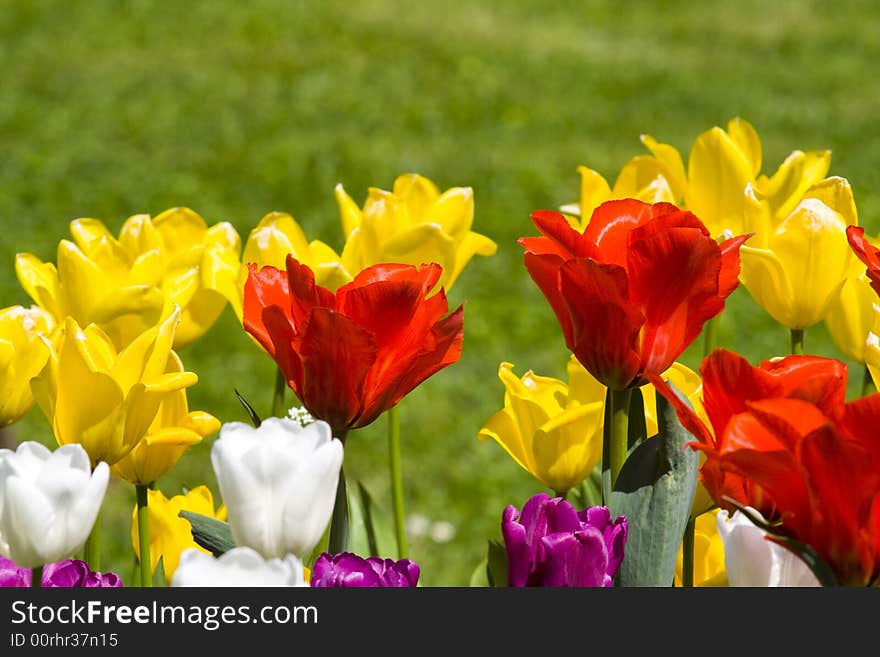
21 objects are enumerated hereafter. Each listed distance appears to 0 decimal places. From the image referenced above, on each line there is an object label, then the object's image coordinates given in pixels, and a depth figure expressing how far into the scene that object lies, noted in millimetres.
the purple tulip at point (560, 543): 3165
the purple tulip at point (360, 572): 3139
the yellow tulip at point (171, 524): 3402
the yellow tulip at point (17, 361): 3338
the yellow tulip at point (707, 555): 3338
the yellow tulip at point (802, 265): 3428
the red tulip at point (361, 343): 3212
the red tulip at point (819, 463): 3083
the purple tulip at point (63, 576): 3198
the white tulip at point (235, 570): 3067
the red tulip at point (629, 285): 3215
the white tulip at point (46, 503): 3135
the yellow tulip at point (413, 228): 3527
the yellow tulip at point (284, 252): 3482
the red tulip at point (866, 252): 3245
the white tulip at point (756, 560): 3144
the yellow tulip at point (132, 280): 3451
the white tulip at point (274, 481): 3133
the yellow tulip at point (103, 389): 3254
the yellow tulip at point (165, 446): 3331
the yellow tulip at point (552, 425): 3360
